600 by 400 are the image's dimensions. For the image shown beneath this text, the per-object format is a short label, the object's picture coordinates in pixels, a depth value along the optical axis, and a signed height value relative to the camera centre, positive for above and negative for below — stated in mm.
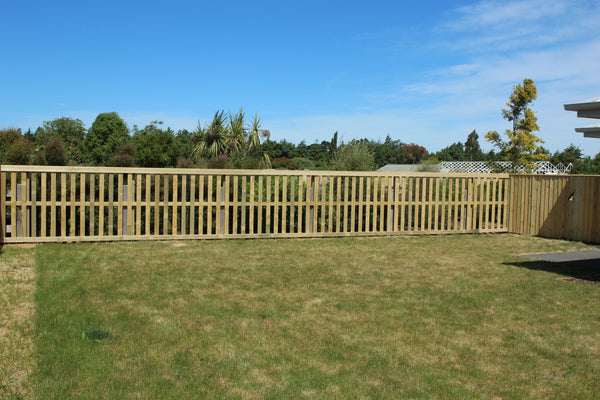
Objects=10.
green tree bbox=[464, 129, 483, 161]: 58281 +5413
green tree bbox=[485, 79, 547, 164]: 21781 +2592
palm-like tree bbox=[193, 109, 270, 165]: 22406 +2068
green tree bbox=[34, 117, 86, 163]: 47344 +4831
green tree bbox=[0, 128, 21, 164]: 23412 +2113
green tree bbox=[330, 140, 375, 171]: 13961 +683
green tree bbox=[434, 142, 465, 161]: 57934 +3988
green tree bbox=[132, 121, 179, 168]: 22391 +1353
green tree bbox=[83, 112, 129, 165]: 38781 +3778
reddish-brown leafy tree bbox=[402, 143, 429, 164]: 65312 +4803
